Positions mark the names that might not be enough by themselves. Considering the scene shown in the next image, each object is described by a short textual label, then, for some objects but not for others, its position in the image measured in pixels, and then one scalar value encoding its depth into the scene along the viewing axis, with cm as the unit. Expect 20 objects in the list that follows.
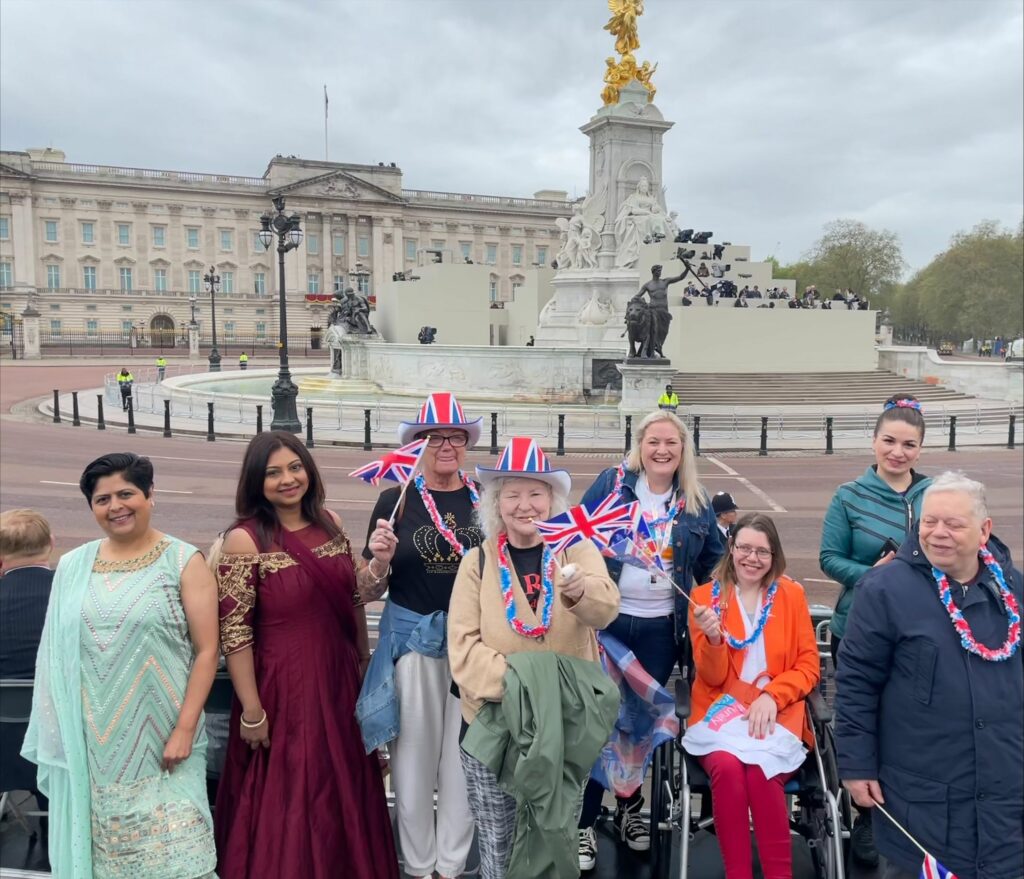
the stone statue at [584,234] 4025
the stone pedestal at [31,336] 6297
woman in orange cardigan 360
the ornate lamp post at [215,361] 5069
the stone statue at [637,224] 3906
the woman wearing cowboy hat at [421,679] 364
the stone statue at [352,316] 3938
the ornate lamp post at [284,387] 2114
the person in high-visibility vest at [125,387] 2482
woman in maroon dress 342
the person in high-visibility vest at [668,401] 2040
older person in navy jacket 295
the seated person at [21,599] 386
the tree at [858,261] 8675
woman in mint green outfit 314
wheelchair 369
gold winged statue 4188
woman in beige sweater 337
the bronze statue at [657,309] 2433
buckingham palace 8956
